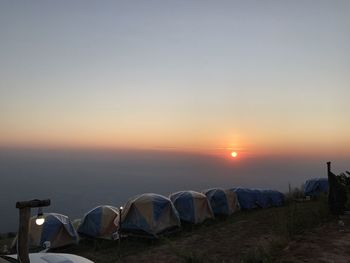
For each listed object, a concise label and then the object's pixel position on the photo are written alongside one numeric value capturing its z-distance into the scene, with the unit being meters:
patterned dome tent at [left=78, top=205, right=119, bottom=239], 19.50
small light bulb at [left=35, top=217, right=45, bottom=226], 5.81
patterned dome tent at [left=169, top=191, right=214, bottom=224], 20.92
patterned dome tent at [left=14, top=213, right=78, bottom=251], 18.17
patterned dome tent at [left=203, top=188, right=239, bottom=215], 22.72
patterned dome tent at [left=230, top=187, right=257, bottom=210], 24.22
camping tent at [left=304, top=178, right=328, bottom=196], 26.73
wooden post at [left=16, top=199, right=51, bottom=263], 5.49
